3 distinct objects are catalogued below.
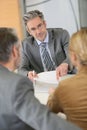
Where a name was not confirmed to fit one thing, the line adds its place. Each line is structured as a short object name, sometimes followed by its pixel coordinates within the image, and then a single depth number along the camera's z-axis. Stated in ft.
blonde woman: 4.40
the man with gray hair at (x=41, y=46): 9.09
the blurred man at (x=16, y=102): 3.79
